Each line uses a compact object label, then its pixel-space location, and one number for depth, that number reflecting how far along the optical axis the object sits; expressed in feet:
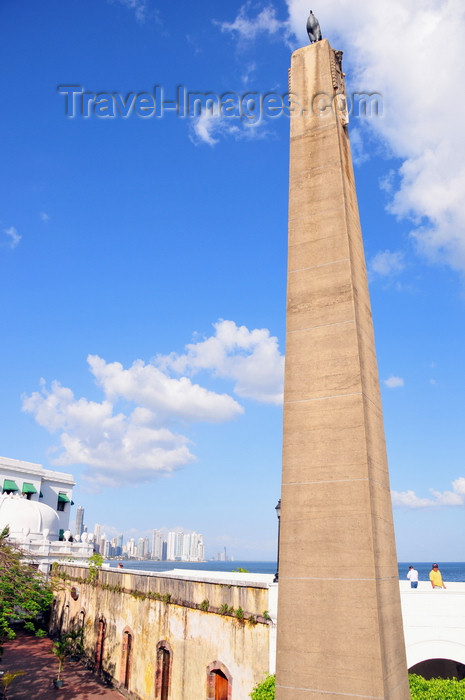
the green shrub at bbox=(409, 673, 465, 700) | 33.27
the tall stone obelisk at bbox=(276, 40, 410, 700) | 22.98
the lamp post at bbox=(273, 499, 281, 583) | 39.50
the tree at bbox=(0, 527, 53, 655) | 65.36
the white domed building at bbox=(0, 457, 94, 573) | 122.31
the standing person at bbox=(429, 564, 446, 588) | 47.24
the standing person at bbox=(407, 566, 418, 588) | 51.60
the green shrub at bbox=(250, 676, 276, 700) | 38.52
